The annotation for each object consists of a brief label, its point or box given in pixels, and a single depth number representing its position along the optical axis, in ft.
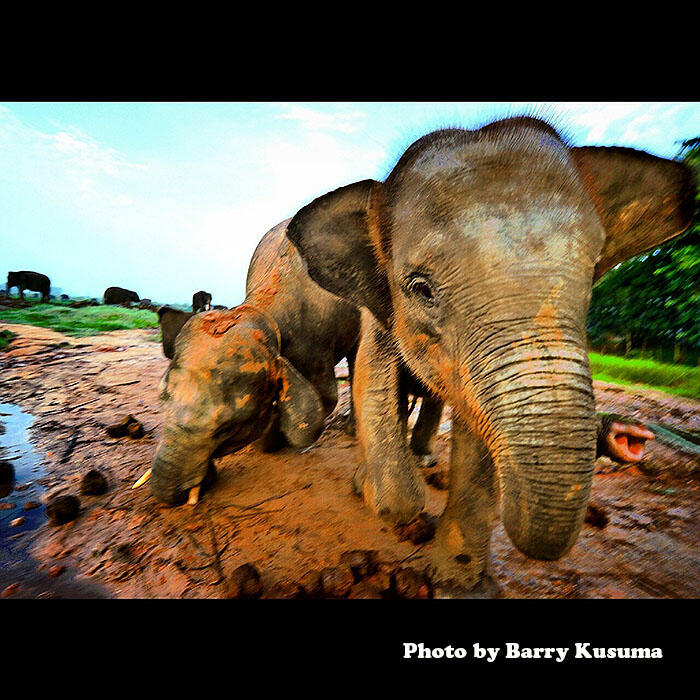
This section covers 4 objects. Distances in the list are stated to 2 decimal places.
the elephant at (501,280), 4.50
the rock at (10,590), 6.82
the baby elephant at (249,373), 8.36
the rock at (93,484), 10.19
